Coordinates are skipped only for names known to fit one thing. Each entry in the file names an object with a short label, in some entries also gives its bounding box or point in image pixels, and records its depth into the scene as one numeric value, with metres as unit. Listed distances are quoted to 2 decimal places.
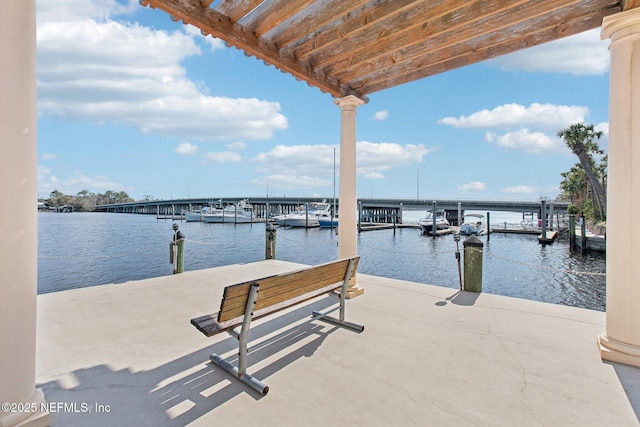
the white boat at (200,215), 70.35
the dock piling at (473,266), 5.32
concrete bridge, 60.12
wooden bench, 2.51
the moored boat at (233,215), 64.88
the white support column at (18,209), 1.80
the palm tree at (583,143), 32.16
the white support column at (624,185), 2.91
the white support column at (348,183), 5.16
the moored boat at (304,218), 53.16
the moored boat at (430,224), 42.53
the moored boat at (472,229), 40.21
